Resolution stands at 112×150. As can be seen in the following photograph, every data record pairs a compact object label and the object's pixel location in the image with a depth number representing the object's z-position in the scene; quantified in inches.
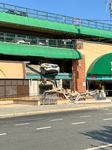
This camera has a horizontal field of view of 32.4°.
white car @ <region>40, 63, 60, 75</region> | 1103.6
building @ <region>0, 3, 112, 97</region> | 1032.2
